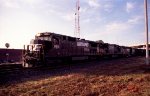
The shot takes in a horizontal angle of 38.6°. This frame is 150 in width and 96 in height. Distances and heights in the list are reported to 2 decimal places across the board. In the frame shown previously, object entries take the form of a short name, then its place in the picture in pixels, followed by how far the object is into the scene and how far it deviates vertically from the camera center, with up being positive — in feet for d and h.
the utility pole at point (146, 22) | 68.18 +9.33
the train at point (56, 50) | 72.33 +0.70
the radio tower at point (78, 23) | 190.57 +24.81
